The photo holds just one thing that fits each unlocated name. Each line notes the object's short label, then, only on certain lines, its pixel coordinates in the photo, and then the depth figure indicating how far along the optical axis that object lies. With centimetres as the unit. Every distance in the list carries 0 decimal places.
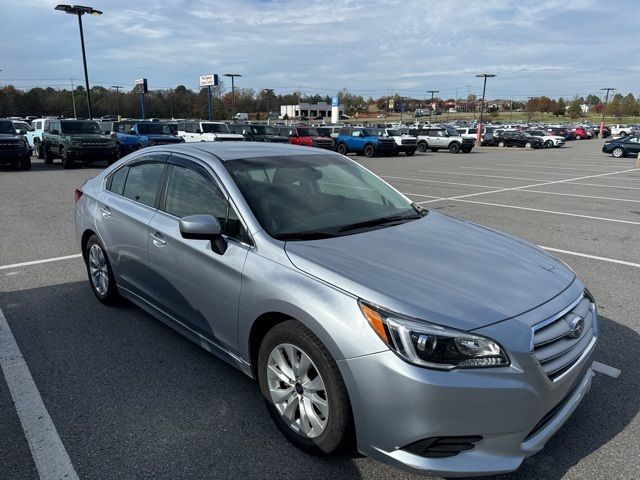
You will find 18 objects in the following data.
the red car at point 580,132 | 6081
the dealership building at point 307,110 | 12219
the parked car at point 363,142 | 2986
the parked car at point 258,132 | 2806
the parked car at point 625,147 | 3011
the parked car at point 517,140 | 4291
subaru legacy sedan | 221
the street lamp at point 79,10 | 2681
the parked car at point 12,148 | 1794
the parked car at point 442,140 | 3472
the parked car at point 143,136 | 2225
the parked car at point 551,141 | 4269
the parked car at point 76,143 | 1902
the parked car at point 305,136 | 2902
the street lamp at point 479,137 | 4584
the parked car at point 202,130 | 2652
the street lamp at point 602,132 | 6339
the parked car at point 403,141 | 3130
